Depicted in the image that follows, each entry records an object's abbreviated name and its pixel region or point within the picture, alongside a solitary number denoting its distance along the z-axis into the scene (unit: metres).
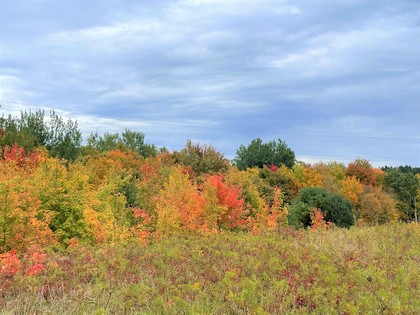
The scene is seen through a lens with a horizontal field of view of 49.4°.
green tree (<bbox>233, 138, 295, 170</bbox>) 54.31
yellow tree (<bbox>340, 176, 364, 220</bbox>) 34.62
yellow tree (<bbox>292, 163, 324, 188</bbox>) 35.59
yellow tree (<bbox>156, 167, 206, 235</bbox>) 12.84
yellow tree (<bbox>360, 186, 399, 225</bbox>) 33.53
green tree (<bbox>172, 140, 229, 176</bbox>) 30.64
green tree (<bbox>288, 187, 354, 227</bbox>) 17.28
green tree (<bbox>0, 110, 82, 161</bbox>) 31.70
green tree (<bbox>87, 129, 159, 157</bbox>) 58.06
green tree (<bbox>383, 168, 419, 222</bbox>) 38.03
